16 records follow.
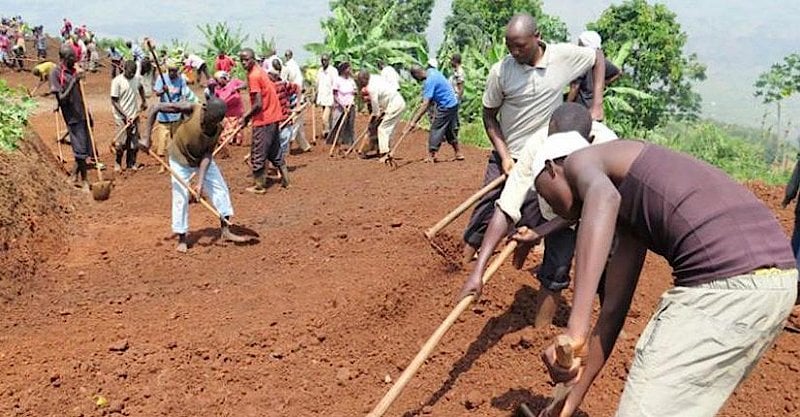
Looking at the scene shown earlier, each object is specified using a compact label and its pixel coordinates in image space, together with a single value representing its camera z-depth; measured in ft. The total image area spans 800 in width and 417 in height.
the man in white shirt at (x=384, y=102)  36.63
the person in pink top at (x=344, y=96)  39.32
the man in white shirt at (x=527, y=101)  13.38
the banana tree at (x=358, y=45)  55.52
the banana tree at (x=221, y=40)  73.77
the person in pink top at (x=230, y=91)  31.40
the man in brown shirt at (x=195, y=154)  19.72
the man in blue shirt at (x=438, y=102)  32.60
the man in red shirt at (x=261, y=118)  27.34
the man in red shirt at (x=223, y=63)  47.18
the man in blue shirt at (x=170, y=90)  31.60
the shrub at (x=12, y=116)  24.29
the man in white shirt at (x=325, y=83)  41.47
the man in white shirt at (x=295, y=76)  40.06
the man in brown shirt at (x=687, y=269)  7.18
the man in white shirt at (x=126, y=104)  31.07
